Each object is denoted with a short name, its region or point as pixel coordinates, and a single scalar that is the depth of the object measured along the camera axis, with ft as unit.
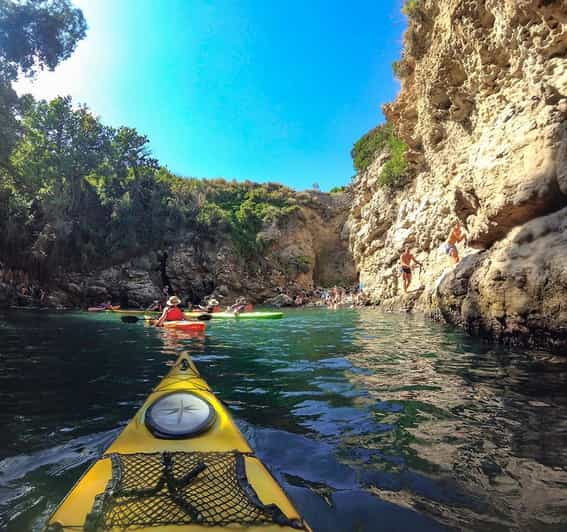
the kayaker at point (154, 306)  63.09
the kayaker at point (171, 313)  37.37
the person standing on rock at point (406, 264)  55.52
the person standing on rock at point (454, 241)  42.83
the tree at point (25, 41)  41.65
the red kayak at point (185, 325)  33.60
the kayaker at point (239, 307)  55.74
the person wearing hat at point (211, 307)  54.11
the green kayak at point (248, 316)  47.57
